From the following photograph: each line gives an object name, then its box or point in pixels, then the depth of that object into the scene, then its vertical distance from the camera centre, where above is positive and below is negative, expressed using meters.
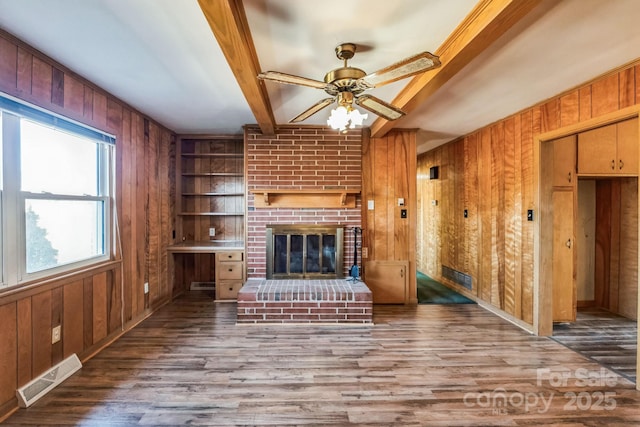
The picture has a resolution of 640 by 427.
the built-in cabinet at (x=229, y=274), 3.93 -0.83
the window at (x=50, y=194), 1.87 +0.15
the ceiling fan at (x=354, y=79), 1.59 +0.83
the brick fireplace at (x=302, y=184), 3.85 +0.40
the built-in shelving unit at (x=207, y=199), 4.37 +0.23
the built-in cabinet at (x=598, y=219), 3.10 -0.06
